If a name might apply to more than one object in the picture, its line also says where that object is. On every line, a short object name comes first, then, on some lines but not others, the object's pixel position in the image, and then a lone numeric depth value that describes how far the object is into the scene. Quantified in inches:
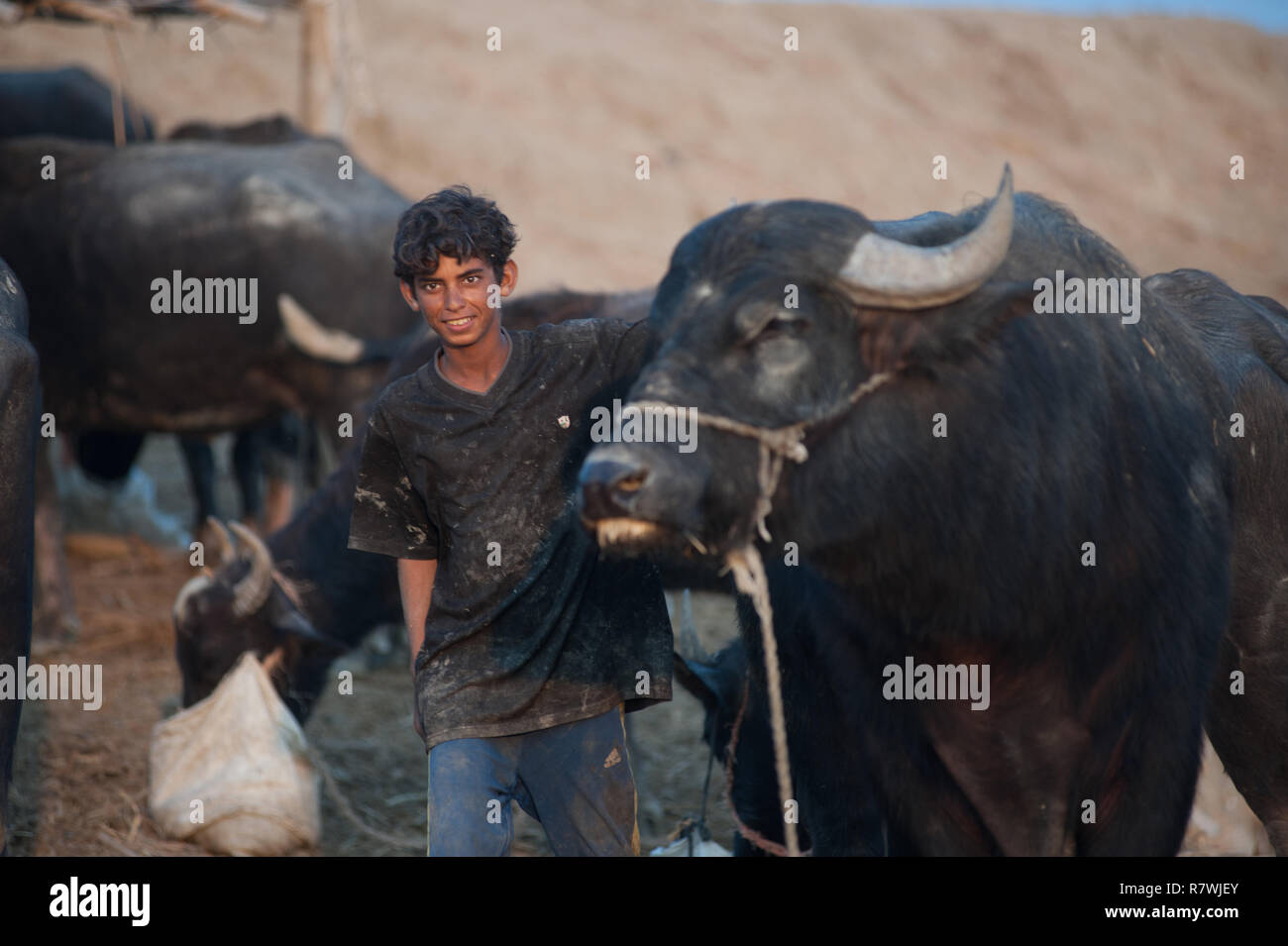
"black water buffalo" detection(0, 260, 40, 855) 124.9
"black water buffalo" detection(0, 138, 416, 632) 295.0
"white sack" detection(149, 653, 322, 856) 185.5
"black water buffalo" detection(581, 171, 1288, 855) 100.0
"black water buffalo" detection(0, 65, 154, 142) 388.5
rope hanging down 98.5
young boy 119.9
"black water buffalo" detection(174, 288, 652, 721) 210.1
